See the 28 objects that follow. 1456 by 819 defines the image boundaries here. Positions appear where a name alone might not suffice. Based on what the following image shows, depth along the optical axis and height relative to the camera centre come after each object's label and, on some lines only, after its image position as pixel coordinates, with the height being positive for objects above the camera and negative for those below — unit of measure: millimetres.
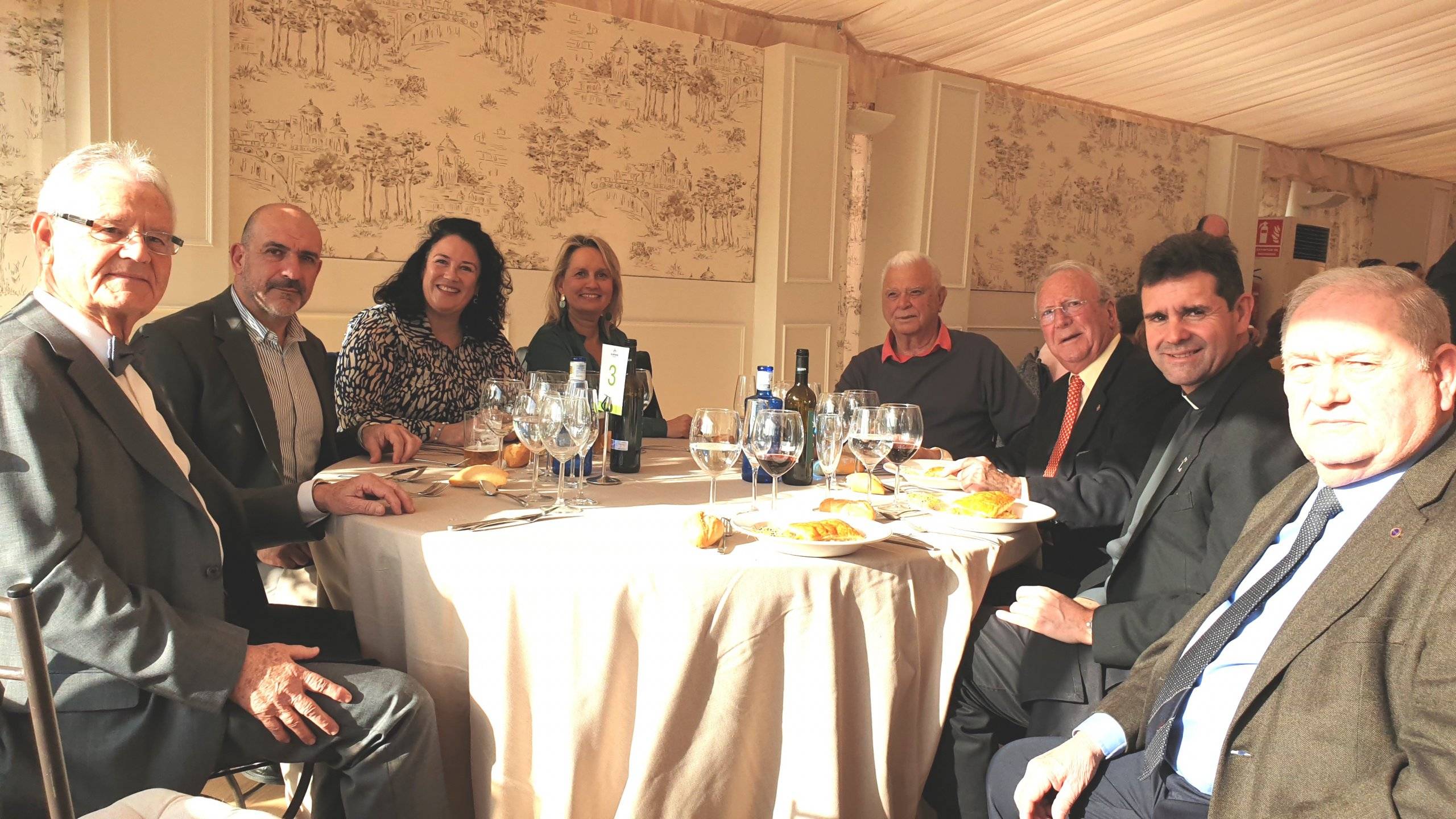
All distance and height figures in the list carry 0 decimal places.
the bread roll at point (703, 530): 1694 -384
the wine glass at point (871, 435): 2023 -244
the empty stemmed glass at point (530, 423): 1896 -238
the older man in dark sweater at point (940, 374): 3545 -198
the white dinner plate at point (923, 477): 2346 -388
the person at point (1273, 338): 1972 -13
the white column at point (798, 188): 6285 +818
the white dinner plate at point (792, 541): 1656 -388
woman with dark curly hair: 2926 -146
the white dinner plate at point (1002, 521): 1911 -391
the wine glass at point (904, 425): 2020 -221
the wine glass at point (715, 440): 1863 -256
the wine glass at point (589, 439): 1972 -276
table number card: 2309 -167
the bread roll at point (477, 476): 2113 -384
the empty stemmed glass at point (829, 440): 2033 -261
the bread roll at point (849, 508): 1947 -385
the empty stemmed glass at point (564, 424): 1882 -235
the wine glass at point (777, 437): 1810 -231
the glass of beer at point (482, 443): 2416 -360
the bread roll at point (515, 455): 2412 -383
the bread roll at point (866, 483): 2260 -389
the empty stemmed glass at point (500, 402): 2350 -246
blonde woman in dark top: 3523 -2
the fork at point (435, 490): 2061 -413
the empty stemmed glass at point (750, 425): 1930 -231
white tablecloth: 1591 -596
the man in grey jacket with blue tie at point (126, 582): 1386 -452
